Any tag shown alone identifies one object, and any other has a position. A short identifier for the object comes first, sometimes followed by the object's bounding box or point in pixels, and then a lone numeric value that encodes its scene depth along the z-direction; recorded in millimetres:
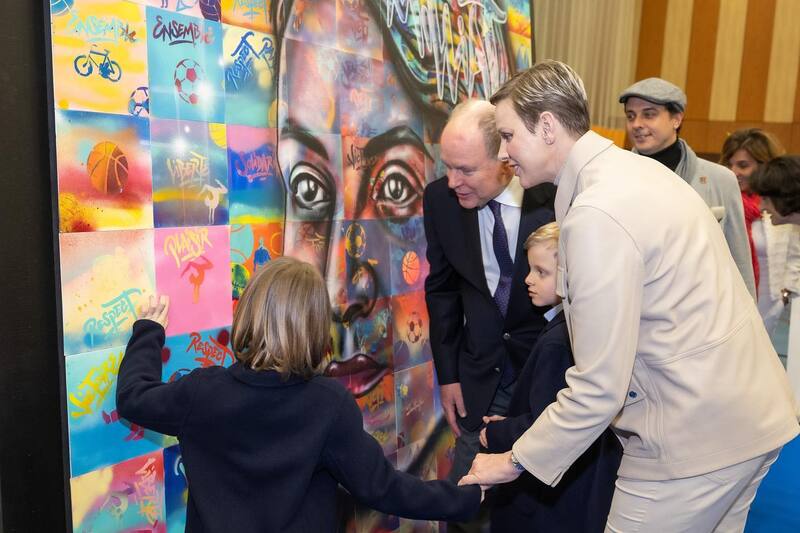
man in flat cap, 3389
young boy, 1957
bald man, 2352
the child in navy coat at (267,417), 1530
